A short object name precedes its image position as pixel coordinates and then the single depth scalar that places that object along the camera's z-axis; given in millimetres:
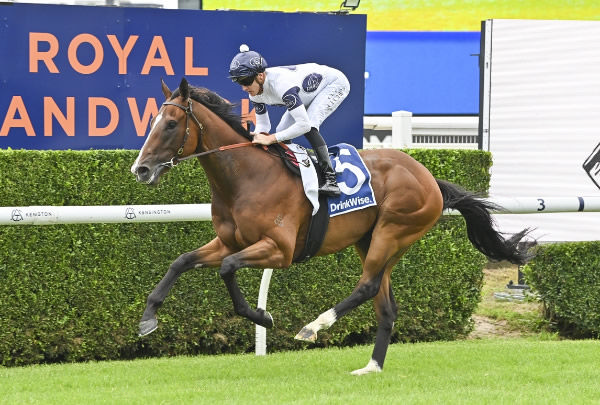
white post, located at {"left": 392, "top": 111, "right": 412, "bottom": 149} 21812
